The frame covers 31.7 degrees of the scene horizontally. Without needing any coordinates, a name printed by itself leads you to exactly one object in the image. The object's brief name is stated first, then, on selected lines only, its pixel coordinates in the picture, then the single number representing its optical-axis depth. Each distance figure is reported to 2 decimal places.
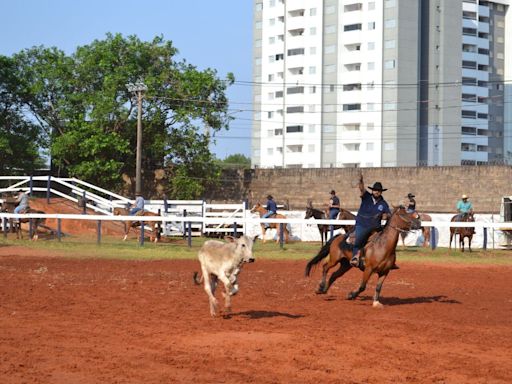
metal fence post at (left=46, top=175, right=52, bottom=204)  44.69
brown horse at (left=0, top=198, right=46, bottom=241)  37.30
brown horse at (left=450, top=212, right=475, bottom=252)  35.25
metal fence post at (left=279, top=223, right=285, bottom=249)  34.91
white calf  14.39
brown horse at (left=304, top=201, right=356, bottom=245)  35.22
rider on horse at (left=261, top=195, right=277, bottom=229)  39.53
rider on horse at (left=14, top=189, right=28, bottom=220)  37.19
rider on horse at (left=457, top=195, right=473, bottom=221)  36.03
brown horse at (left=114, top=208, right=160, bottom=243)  38.62
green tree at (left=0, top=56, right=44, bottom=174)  55.06
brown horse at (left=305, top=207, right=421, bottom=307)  16.81
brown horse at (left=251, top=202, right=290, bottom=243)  40.27
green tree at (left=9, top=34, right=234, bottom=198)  55.69
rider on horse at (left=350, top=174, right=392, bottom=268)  17.03
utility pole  50.80
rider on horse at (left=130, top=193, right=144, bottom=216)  38.41
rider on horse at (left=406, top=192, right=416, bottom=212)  35.84
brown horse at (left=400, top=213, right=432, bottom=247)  38.59
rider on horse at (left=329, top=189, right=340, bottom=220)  36.34
